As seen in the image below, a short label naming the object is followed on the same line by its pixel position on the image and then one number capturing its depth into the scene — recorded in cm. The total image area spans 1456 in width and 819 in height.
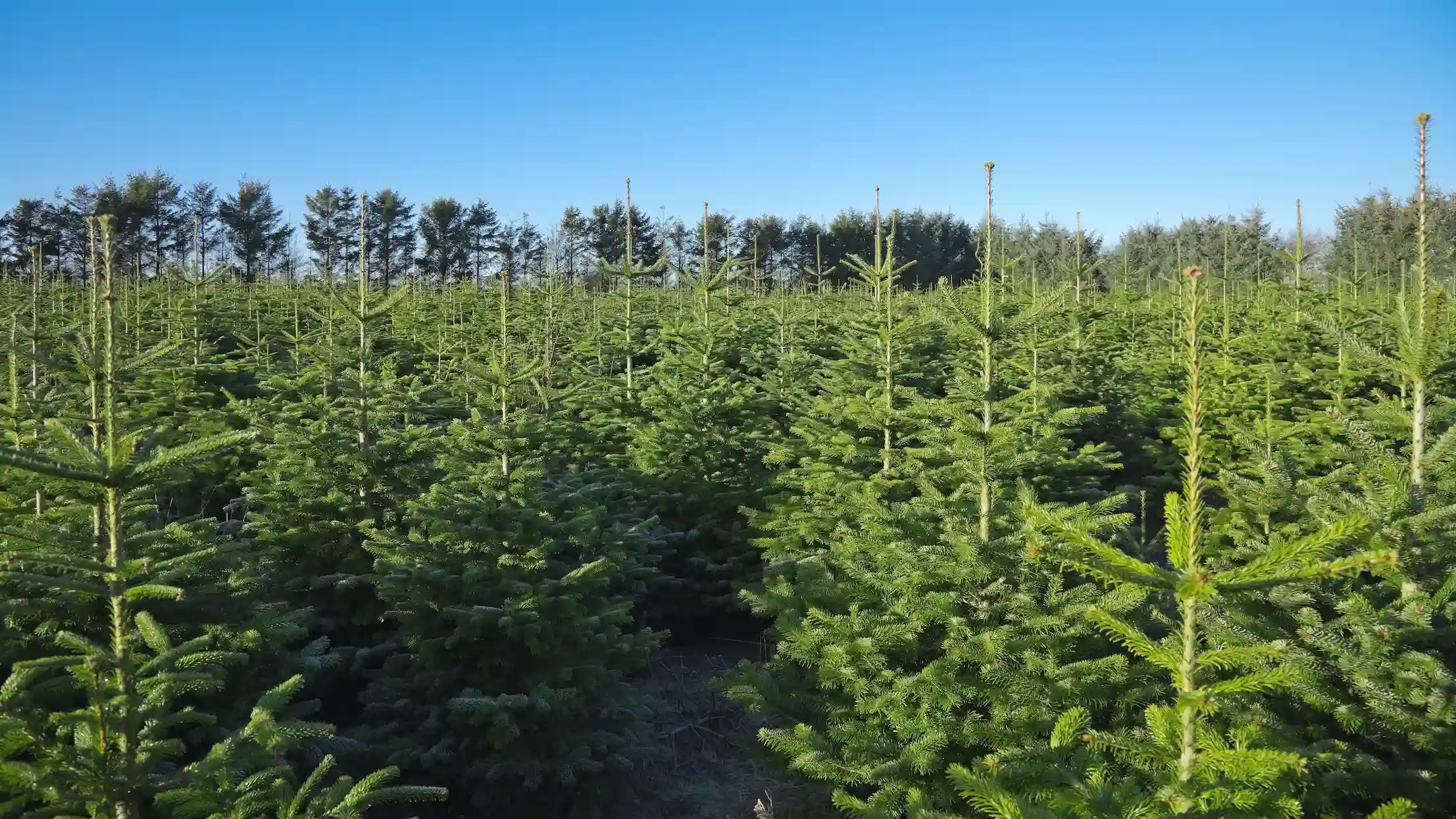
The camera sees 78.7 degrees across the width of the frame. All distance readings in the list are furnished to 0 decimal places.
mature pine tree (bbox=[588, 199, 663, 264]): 4306
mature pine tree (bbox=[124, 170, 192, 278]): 3791
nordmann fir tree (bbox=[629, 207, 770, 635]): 823
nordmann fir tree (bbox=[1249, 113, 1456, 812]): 355
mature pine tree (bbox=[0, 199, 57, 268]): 3491
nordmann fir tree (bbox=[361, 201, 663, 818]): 507
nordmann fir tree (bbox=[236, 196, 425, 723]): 616
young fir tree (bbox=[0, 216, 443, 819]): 288
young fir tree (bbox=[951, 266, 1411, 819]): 244
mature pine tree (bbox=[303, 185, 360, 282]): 4000
